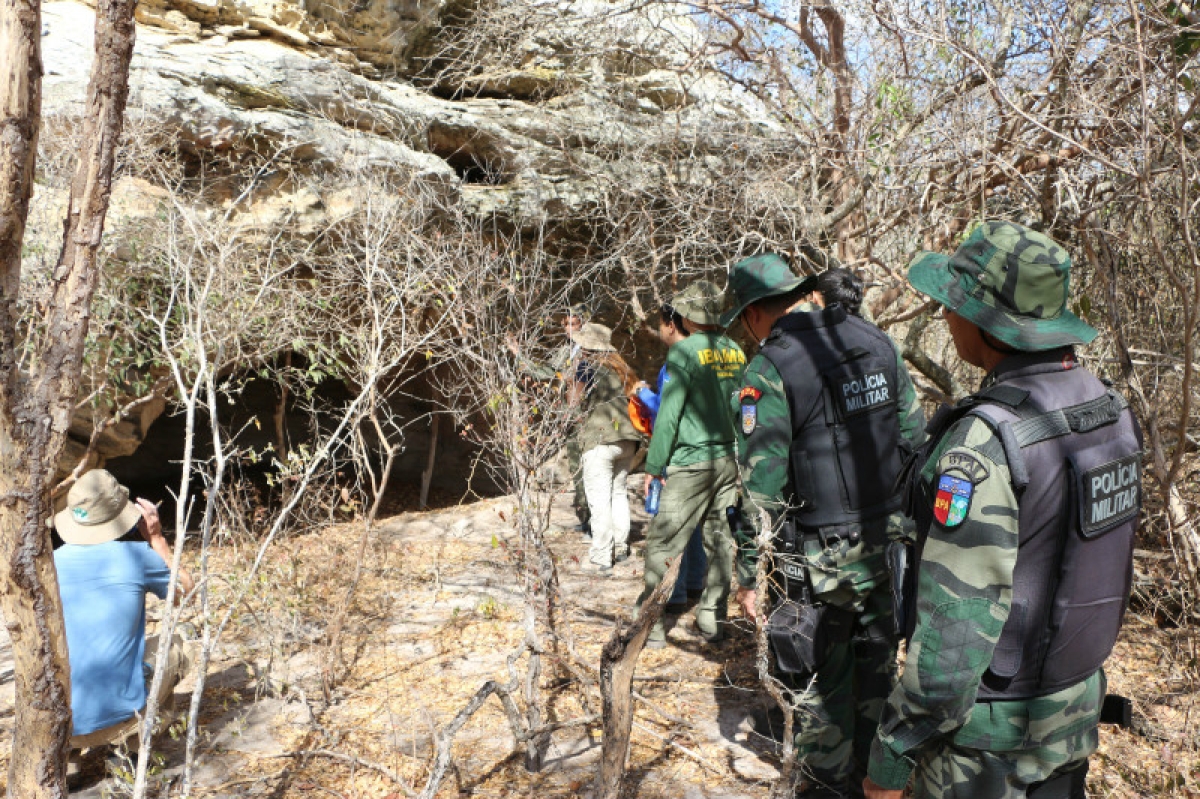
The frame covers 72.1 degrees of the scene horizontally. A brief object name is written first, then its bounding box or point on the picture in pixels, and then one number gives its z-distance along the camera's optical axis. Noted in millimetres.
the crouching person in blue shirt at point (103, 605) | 3340
